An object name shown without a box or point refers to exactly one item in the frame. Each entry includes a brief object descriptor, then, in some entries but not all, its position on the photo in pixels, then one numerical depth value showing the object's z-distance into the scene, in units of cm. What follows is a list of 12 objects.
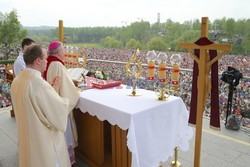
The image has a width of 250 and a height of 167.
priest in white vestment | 225
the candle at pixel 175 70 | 275
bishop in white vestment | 296
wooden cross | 256
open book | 385
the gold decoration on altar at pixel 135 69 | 308
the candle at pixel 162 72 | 280
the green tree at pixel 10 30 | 2817
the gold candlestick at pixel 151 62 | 292
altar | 249
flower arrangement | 406
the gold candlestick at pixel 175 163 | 319
